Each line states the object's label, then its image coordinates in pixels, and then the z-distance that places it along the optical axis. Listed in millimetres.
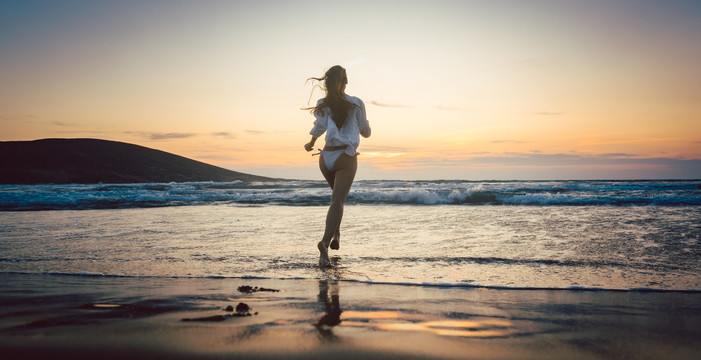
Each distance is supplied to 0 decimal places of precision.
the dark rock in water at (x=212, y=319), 1877
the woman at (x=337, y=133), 3688
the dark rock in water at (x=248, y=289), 2654
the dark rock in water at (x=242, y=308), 2059
